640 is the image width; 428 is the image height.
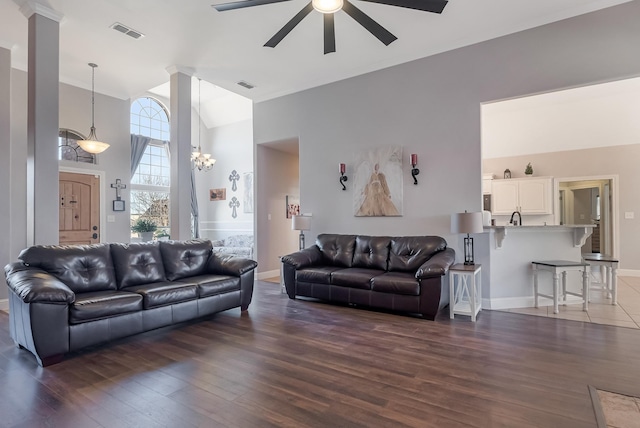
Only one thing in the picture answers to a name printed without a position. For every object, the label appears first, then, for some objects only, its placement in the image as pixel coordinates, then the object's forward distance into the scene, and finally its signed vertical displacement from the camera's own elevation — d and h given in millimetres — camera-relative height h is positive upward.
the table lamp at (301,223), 5625 -136
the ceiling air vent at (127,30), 4149 +2376
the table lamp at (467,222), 4043 -97
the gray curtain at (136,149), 8023 +1605
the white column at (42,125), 3779 +1052
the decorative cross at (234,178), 9156 +1023
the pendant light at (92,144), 5238 +1144
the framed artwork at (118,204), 6434 +218
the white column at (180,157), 5223 +922
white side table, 3883 -990
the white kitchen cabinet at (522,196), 7285 +407
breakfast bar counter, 4391 -530
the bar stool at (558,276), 4090 -788
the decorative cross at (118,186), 6459 +580
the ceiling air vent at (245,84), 5991 +2400
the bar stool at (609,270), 4500 -802
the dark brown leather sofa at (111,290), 2723 -767
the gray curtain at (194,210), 9695 +156
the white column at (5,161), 4504 +755
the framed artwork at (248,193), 8804 +590
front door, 5844 +139
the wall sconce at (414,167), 4848 +696
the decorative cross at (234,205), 9164 +280
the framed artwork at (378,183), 5109 +501
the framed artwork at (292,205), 7453 +225
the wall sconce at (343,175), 5578 +672
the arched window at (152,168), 8289 +1222
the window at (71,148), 5934 +1228
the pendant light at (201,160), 7558 +1287
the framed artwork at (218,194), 9445 +604
